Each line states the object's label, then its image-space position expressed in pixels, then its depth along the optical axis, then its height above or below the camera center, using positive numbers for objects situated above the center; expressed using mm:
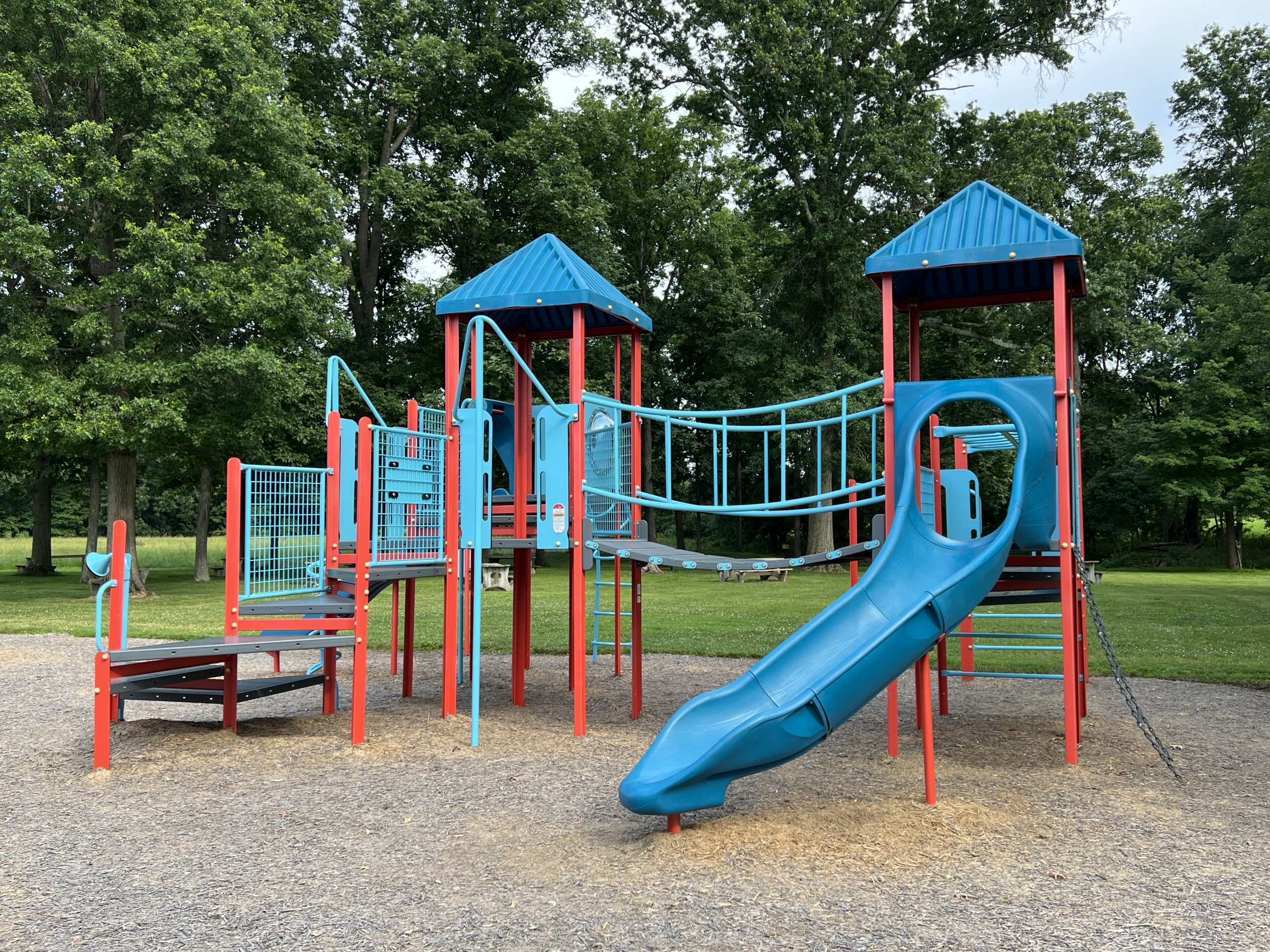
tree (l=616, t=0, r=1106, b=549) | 27281 +11905
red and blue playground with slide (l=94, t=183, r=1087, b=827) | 5312 -90
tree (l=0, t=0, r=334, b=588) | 18281 +6273
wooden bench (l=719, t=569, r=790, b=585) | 24781 -1726
